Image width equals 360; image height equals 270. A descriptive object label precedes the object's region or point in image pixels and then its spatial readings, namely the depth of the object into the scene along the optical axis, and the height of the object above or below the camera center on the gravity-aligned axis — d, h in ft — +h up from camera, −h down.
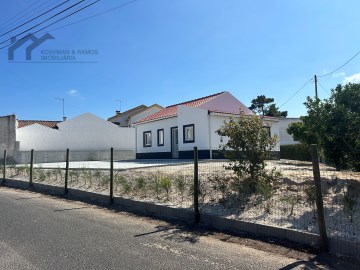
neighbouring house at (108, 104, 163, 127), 142.51 +18.99
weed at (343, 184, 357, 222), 19.79 -2.78
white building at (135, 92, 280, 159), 70.69 +7.16
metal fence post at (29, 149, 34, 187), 47.14 -2.44
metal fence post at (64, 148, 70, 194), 40.02 -2.13
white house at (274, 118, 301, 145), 123.31 +8.72
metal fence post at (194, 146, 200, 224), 24.41 -2.27
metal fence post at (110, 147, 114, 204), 32.71 -3.16
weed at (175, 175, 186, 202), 29.32 -2.23
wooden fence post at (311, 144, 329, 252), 17.48 -2.29
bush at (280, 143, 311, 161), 90.98 +1.25
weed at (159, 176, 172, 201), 29.96 -2.22
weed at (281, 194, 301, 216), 22.27 -2.79
